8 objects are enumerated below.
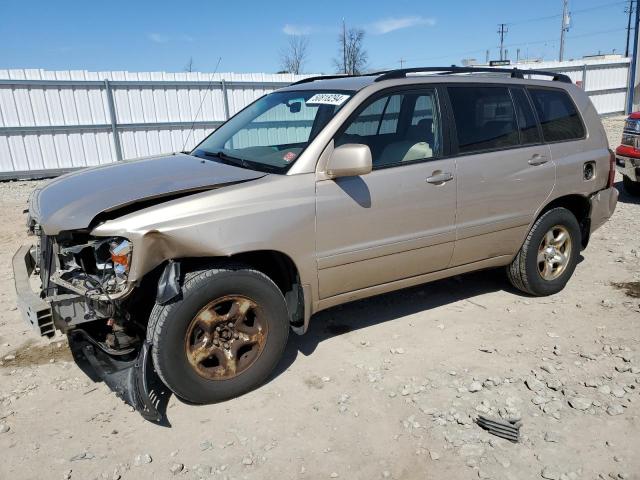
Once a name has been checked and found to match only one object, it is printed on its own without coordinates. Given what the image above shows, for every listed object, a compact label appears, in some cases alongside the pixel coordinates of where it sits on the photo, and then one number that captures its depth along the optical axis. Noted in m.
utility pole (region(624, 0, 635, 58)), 54.70
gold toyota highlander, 2.99
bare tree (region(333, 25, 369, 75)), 32.56
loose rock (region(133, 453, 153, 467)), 2.81
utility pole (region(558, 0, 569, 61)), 47.28
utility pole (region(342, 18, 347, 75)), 32.38
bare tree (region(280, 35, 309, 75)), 37.72
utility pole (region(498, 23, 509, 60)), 68.12
